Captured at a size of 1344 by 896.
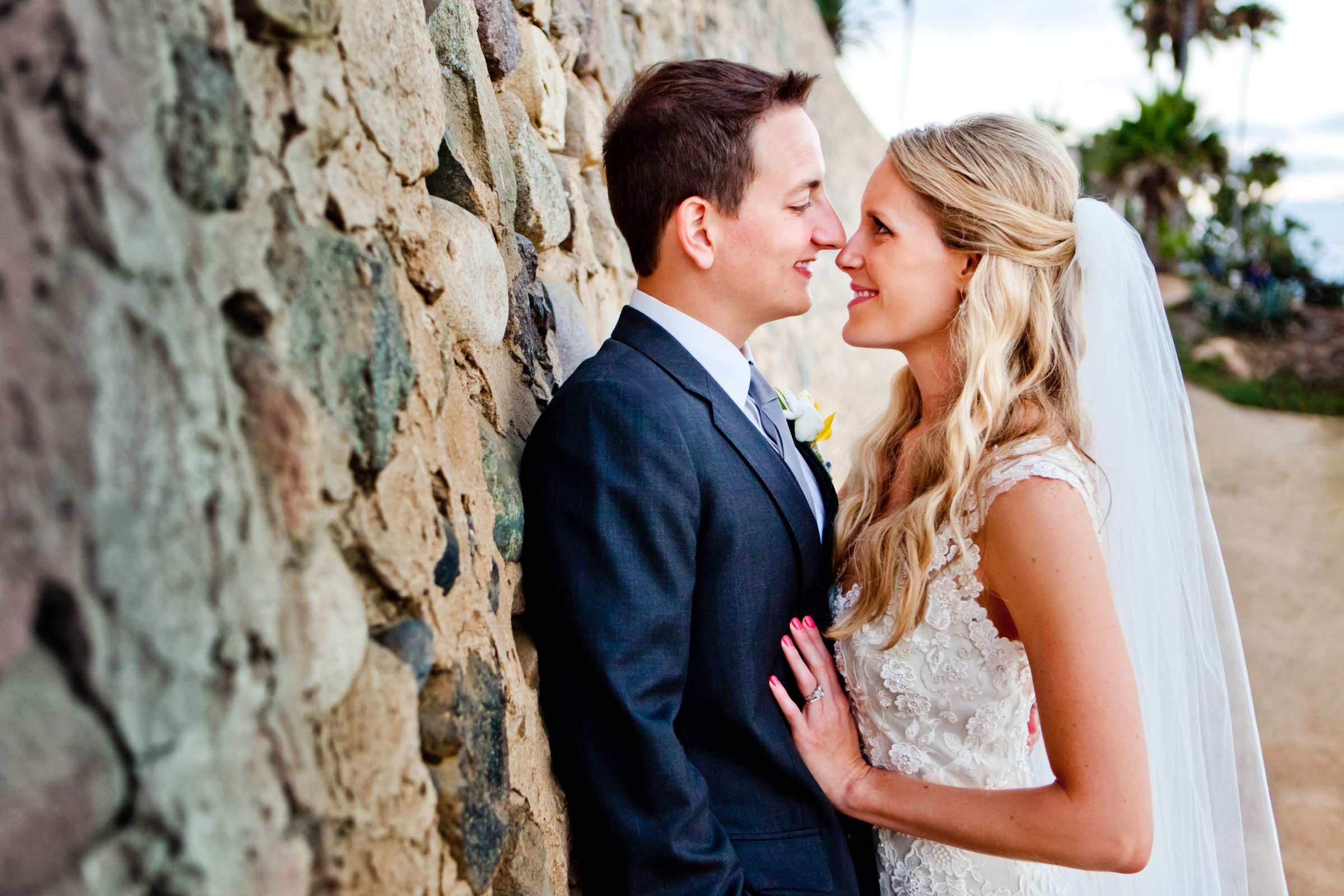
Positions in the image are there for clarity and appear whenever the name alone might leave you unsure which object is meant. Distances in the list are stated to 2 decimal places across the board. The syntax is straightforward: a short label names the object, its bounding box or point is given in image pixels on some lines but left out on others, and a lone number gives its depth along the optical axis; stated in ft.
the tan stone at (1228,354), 60.39
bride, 6.92
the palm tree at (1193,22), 103.76
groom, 5.94
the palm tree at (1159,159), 86.33
